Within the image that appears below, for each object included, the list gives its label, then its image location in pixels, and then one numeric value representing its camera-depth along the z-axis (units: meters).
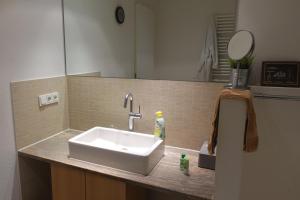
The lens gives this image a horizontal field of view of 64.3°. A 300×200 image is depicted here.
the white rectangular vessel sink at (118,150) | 1.36
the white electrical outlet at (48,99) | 1.74
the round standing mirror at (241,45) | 1.19
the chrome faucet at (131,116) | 1.73
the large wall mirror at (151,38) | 1.51
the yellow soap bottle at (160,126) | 1.57
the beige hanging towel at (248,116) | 1.08
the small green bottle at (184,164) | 1.39
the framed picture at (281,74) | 1.28
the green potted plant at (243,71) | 1.23
